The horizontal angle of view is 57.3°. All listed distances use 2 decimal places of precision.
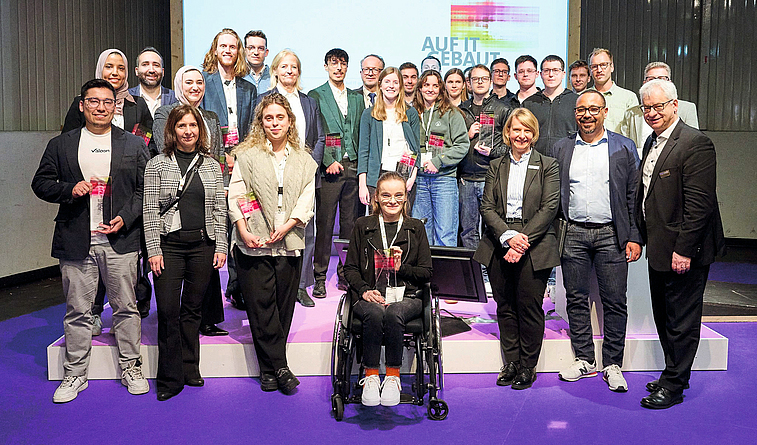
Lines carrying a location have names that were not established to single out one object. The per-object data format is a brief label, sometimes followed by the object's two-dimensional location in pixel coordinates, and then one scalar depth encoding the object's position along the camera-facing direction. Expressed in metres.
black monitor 3.85
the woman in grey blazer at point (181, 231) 3.51
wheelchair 3.26
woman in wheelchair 3.33
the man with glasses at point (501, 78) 5.14
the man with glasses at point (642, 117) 4.38
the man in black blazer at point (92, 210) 3.50
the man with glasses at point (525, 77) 4.90
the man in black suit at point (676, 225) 3.33
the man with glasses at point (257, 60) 4.77
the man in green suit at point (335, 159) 4.82
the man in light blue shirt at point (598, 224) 3.64
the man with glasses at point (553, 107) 4.60
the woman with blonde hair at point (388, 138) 4.54
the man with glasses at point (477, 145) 4.73
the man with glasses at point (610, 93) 4.59
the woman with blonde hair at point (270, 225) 3.63
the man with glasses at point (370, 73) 5.03
